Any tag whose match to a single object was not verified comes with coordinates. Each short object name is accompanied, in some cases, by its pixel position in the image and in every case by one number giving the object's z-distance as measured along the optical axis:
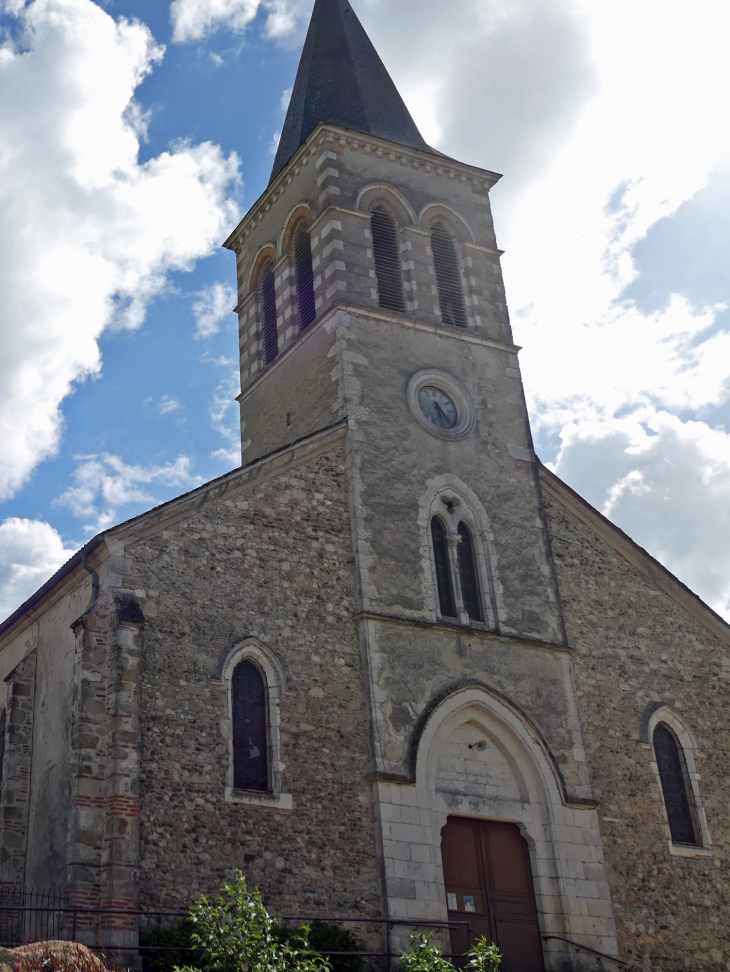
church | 15.80
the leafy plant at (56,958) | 11.27
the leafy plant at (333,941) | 15.12
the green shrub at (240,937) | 11.72
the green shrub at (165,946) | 13.99
